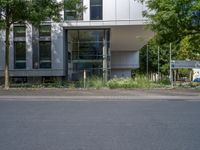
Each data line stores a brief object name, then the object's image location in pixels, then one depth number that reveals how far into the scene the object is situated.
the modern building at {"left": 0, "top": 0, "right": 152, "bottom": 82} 29.50
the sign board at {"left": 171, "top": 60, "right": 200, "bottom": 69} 22.33
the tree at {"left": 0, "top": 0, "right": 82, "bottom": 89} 18.33
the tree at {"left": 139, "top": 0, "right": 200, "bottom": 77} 19.37
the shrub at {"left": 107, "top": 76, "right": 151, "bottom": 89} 21.31
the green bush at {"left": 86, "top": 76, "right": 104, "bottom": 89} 21.66
